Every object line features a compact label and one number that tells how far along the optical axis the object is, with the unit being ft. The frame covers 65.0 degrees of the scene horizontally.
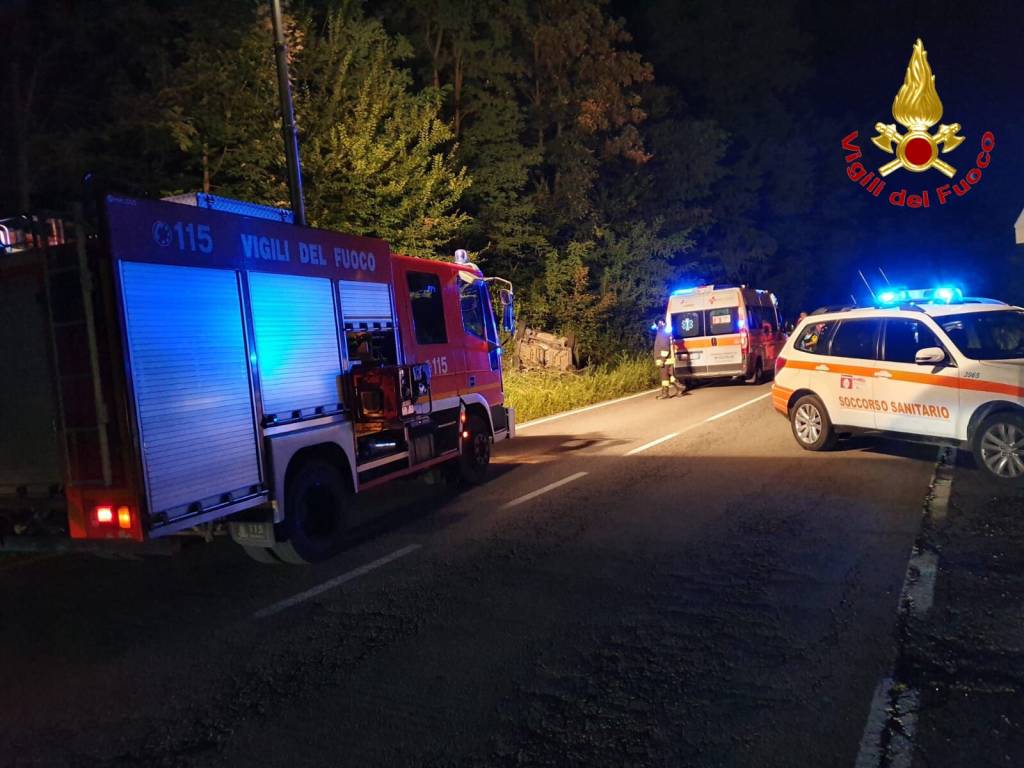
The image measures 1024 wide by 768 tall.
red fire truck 16.21
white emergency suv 26.78
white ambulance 64.69
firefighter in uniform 60.23
